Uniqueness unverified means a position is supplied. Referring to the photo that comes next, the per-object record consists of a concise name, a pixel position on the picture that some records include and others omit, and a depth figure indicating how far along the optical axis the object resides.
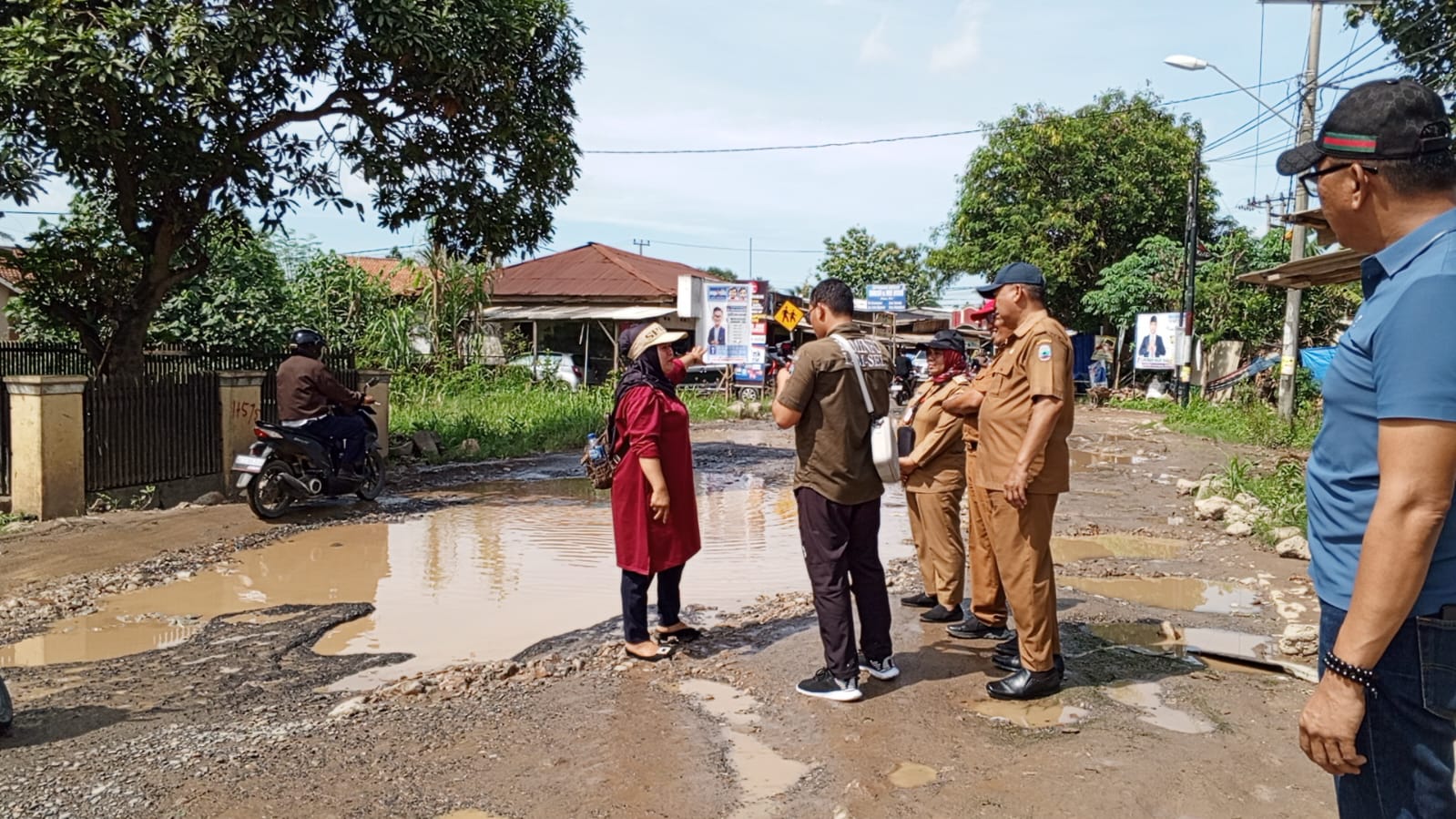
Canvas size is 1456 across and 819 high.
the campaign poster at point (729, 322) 24.02
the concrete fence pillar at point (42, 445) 8.72
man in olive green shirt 4.54
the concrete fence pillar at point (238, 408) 10.52
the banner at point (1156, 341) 27.25
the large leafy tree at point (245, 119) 8.62
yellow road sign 21.62
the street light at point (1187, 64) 17.11
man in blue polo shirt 1.85
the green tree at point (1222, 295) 23.45
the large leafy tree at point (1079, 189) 31.59
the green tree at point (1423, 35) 14.80
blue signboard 33.09
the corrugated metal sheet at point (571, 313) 27.45
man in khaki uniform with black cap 4.30
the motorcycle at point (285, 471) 9.16
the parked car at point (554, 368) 23.14
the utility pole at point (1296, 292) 17.14
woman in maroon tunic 5.12
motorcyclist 9.60
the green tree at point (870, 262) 50.97
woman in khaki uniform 5.75
